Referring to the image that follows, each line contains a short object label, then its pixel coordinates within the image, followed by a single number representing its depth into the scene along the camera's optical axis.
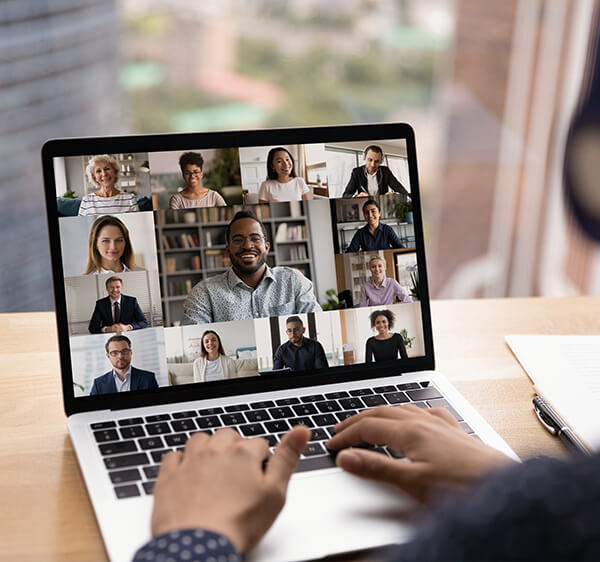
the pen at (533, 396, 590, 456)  0.61
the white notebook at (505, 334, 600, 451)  0.65
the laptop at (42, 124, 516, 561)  0.66
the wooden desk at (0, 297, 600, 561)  0.51
